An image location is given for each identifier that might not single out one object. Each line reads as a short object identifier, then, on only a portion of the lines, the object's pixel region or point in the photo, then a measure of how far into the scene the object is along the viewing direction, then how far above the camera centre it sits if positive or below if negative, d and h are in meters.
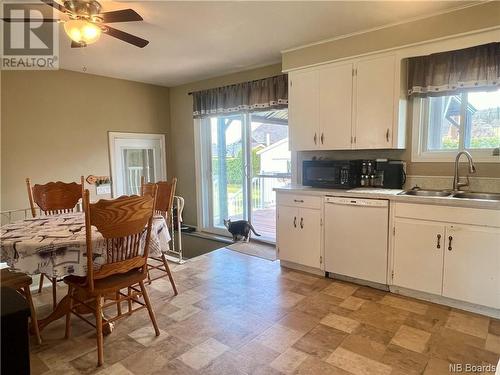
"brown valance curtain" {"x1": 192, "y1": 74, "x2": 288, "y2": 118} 3.96 +0.84
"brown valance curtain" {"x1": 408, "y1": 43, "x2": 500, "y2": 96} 2.62 +0.74
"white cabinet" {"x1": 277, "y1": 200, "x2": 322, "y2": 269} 3.26 -0.83
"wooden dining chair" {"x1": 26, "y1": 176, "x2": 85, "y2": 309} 2.91 -0.34
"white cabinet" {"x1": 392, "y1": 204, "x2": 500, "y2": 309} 2.37 -0.79
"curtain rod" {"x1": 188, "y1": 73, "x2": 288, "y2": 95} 4.18 +1.06
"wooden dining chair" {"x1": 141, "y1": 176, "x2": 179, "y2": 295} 3.00 -0.36
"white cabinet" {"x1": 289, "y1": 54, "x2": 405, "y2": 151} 2.96 +0.52
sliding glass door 4.48 -0.14
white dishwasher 2.85 -0.76
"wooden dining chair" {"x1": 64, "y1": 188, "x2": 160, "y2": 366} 1.83 -0.61
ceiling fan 2.05 +0.95
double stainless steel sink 2.66 -0.35
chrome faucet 2.69 -0.13
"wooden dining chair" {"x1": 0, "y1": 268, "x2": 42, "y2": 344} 2.08 -0.80
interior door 4.77 +0.00
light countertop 2.39 -0.35
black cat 4.48 -1.01
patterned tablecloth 1.82 -0.52
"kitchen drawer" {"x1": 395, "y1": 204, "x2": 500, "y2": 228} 2.35 -0.47
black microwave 3.22 -0.17
